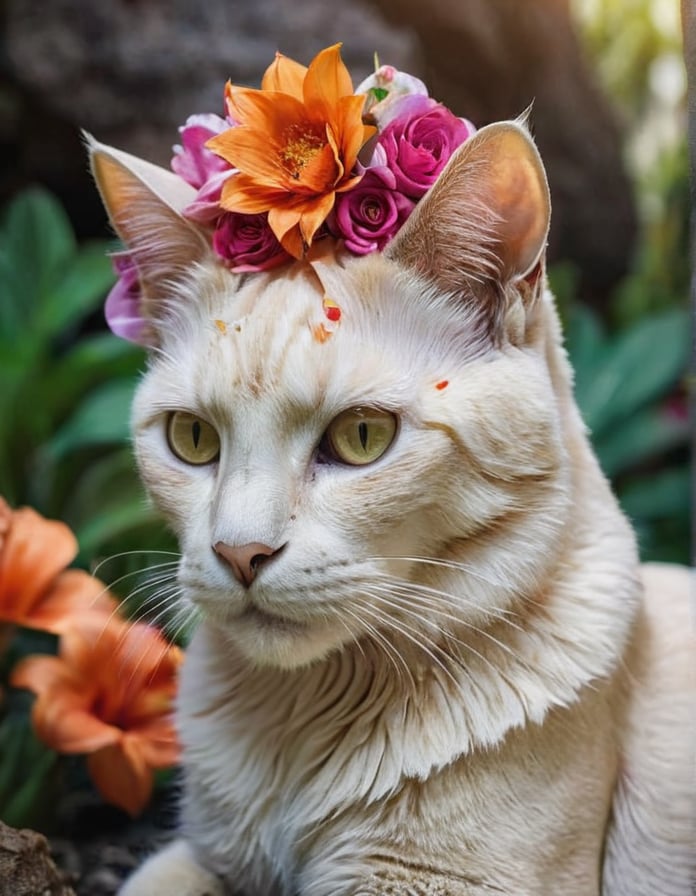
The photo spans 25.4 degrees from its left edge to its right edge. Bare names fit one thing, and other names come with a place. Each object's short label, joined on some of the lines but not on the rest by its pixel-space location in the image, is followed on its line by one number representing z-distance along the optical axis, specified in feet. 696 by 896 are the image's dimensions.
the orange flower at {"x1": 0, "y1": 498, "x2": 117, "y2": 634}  1.96
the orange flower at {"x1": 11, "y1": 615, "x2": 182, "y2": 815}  1.89
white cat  1.42
